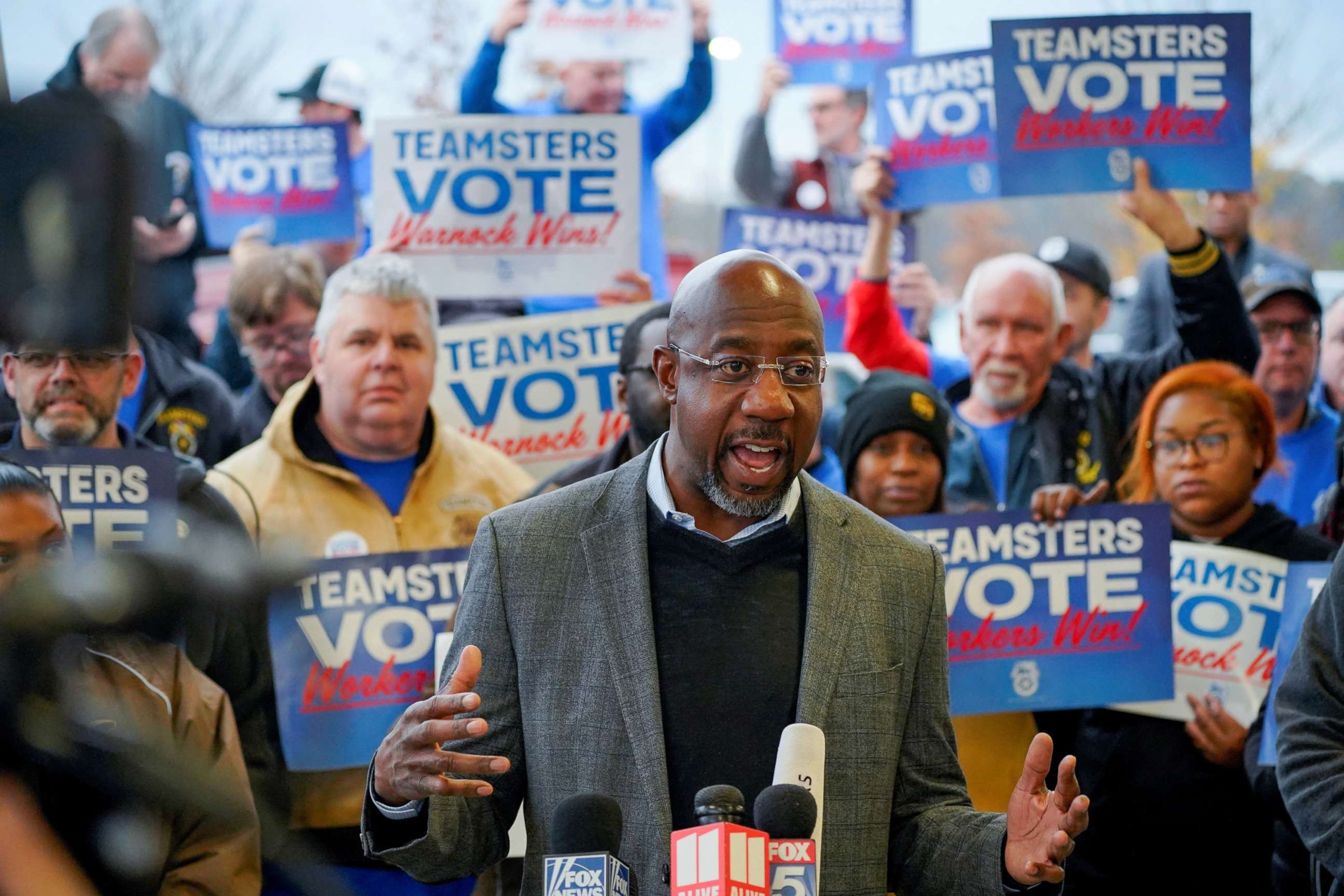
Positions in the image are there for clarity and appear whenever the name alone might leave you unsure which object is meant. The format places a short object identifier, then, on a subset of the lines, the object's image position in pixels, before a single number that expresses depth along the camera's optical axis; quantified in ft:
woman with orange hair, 13.78
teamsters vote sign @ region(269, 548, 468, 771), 13.52
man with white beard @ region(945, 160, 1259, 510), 15.57
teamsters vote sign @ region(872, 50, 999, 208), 16.20
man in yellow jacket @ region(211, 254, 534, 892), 14.42
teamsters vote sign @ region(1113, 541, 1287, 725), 14.42
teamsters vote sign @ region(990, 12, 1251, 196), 15.81
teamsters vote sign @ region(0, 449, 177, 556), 12.85
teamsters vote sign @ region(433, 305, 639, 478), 15.85
